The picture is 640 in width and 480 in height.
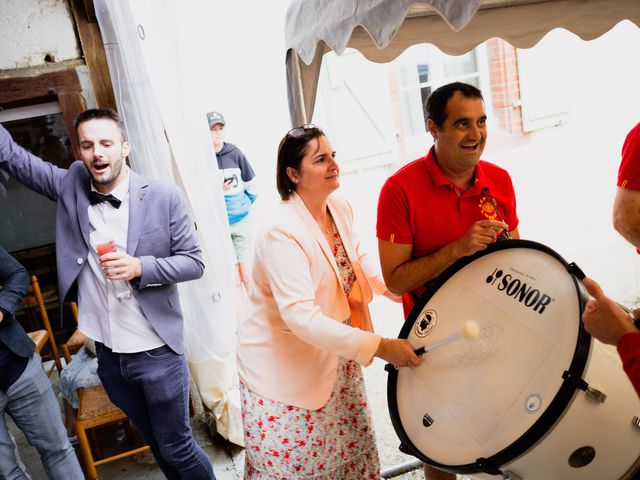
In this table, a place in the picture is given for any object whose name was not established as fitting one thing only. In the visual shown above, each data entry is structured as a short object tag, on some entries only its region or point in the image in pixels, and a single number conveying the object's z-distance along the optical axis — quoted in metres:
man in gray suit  2.10
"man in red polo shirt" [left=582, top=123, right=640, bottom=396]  1.19
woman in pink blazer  1.84
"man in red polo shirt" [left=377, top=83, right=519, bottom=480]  1.88
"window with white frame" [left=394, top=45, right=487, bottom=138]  5.75
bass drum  1.26
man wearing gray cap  4.48
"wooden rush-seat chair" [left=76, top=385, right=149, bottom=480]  2.68
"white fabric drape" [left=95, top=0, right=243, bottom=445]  2.68
